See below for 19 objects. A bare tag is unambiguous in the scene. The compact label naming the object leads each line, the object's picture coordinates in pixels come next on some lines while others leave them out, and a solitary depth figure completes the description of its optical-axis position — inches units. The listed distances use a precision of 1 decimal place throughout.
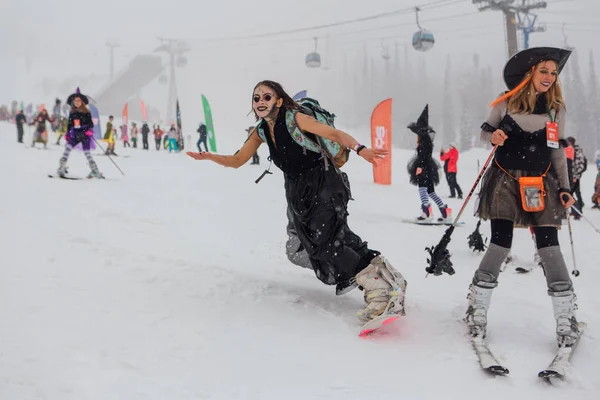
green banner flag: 838.8
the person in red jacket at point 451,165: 516.1
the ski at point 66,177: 353.2
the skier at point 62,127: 804.0
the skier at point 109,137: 737.0
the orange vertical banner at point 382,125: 580.1
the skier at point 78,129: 357.4
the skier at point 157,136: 986.2
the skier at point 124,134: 1029.8
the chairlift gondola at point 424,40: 903.7
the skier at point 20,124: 757.9
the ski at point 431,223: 322.7
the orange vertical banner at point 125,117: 1035.7
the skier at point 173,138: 902.9
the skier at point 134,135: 1037.2
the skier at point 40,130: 693.3
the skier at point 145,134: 972.6
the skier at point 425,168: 320.5
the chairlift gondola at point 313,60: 1272.1
